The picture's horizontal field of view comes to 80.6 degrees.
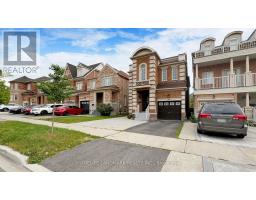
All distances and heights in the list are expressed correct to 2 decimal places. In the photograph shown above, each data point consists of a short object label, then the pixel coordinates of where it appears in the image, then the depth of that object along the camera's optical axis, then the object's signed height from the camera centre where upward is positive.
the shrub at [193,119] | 13.55 -1.59
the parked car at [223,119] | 7.14 -0.86
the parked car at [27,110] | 20.60 -1.21
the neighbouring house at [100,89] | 21.59 +1.91
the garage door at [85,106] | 23.83 -0.74
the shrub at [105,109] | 19.66 -0.99
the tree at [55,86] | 8.19 +0.87
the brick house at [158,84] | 15.99 +1.89
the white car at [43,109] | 19.48 -1.04
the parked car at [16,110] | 23.42 -1.35
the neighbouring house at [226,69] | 13.14 +3.27
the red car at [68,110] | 19.81 -1.26
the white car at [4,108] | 28.87 -1.28
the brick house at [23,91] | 34.41 +2.50
